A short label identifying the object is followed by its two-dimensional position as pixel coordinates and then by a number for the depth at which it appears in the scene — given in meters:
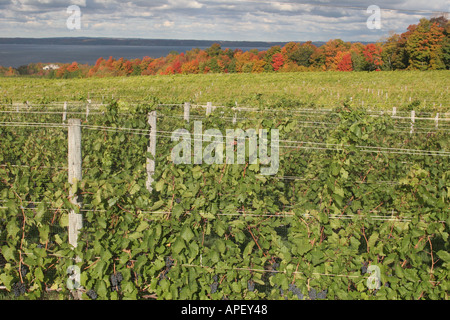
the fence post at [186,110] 7.21
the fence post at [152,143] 4.96
